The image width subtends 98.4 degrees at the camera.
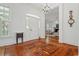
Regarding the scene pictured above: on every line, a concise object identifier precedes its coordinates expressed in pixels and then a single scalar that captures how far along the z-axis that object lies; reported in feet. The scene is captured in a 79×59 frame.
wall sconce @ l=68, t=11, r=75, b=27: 9.39
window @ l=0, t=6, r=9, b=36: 8.37
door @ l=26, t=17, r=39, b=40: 8.91
